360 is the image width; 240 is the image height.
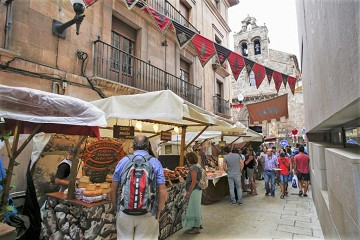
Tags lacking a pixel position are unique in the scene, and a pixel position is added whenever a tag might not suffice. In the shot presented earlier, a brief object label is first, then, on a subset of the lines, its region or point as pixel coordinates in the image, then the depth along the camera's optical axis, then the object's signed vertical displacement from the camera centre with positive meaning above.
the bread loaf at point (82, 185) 4.04 -0.78
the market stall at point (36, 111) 2.63 +0.39
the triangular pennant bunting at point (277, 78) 10.04 +2.75
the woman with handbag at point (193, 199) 4.79 -1.24
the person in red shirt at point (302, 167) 8.47 -1.00
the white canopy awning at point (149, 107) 3.98 +0.63
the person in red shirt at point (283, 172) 8.64 -1.23
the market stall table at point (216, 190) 7.30 -1.70
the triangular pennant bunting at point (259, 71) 9.09 +2.78
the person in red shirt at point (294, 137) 24.28 +0.40
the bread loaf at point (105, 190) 3.99 -0.87
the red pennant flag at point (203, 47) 7.45 +3.11
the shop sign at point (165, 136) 6.12 +0.13
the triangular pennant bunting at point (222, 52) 7.91 +3.09
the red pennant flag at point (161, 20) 6.87 +3.67
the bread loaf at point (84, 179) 4.12 -0.69
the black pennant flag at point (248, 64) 8.73 +2.92
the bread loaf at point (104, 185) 4.07 -0.79
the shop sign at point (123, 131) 5.16 +0.22
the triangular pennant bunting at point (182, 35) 7.14 +3.34
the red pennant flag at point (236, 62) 8.31 +2.89
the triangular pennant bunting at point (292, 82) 10.63 +2.74
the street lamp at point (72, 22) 5.38 +3.16
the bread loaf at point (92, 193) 3.78 -0.86
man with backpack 2.88 -0.68
